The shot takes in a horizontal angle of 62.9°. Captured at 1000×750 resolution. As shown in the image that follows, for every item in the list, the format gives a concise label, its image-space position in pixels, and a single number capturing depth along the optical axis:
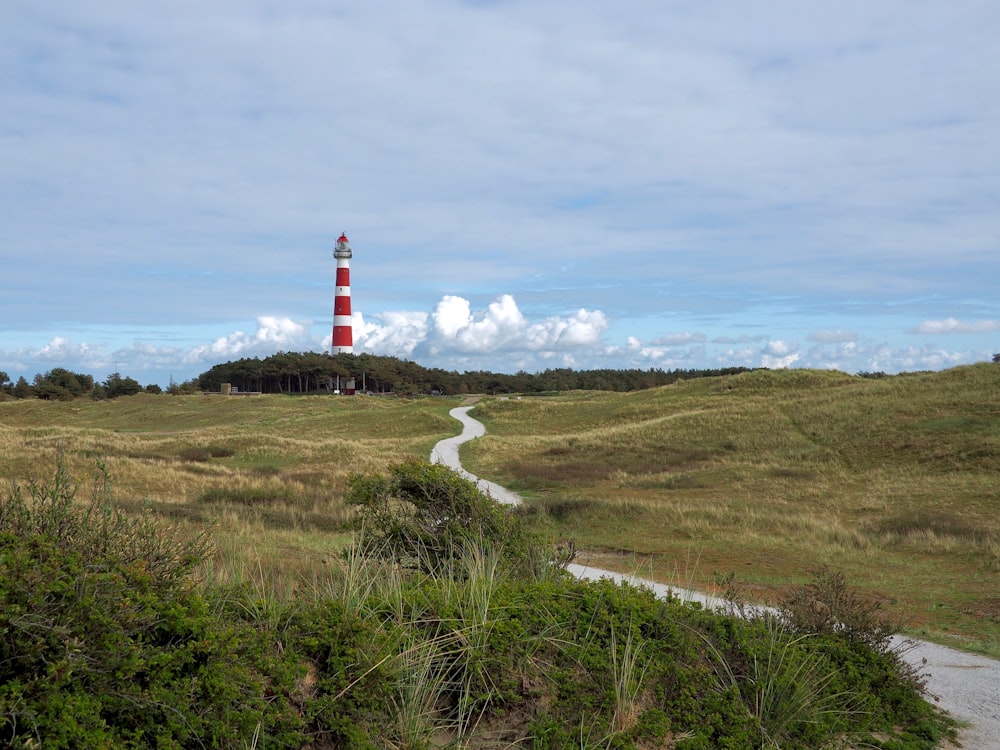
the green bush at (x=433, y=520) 8.07
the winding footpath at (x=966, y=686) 6.34
